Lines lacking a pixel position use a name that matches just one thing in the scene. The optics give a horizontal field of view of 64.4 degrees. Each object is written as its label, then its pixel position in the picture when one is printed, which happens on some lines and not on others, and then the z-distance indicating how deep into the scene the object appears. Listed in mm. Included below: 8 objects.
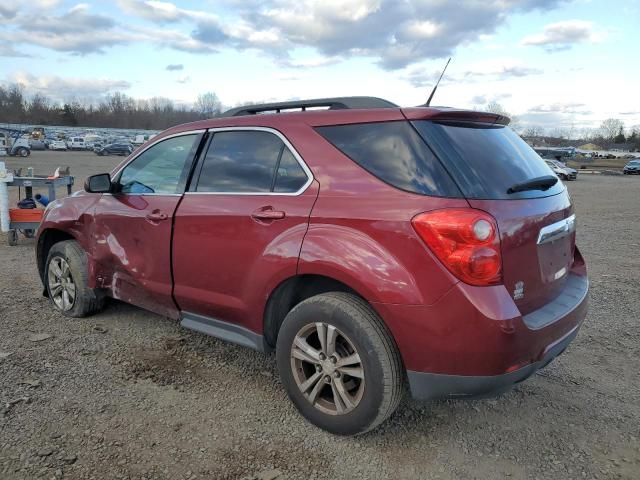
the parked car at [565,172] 34512
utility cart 7797
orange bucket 7781
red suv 2396
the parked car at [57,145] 62569
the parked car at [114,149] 56500
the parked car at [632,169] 47375
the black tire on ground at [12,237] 7902
